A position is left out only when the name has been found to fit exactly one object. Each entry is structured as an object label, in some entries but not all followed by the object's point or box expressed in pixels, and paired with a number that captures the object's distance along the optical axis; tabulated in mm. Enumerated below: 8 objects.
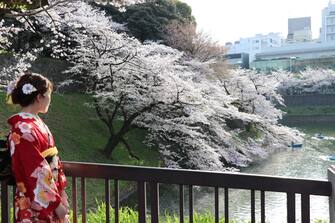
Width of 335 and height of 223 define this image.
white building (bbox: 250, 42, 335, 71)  53906
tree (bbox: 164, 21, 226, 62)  21125
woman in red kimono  2156
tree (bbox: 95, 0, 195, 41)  21422
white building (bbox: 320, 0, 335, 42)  74812
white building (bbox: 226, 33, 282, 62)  80875
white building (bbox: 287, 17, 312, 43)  83244
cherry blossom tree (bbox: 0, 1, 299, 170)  12328
